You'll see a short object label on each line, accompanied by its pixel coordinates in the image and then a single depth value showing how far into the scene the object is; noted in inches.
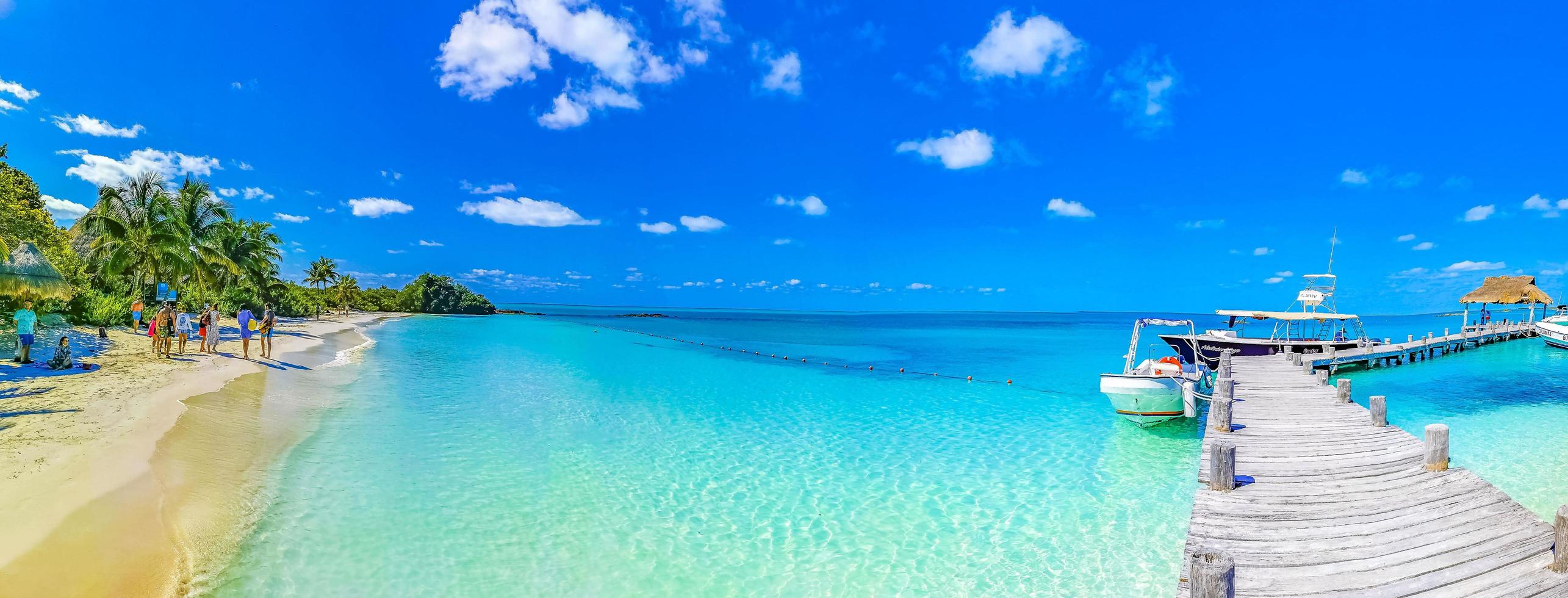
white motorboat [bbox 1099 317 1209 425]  600.7
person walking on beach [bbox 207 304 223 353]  828.6
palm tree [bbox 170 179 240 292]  1219.9
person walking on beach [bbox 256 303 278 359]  884.7
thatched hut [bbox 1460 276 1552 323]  1716.3
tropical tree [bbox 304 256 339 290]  2957.7
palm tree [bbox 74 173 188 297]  1067.9
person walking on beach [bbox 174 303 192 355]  775.1
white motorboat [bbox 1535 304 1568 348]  1450.5
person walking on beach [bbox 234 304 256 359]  839.7
